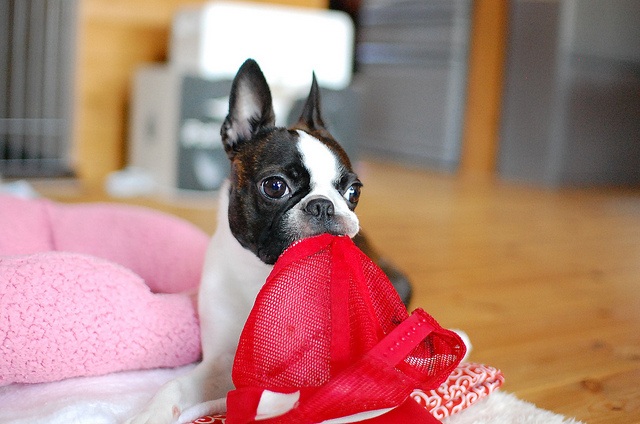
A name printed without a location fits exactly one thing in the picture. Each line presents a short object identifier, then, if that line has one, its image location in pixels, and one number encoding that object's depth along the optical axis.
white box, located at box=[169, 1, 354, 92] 3.96
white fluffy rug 1.26
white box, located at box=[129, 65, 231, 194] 3.84
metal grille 3.63
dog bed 1.36
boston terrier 1.33
